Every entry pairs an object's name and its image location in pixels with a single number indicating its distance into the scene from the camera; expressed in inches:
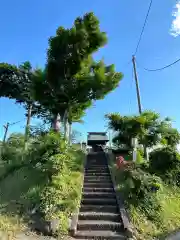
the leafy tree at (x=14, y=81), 711.1
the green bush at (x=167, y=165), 260.3
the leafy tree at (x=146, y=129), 347.7
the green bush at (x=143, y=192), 195.3
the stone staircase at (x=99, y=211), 168.0
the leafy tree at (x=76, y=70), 376.1
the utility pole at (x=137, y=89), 407.4
